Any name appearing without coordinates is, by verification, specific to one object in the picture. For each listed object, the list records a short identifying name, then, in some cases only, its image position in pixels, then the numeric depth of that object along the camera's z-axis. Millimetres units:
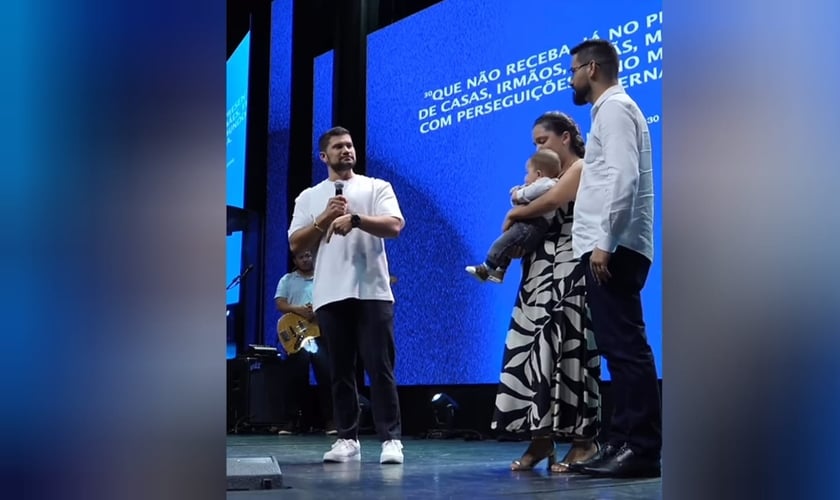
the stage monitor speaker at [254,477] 2930
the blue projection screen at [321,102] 7883
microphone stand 7907
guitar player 6941
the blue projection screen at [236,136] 8594
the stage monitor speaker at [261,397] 7012
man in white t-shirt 3768
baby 3381
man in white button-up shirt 2910
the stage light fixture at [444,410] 5922
